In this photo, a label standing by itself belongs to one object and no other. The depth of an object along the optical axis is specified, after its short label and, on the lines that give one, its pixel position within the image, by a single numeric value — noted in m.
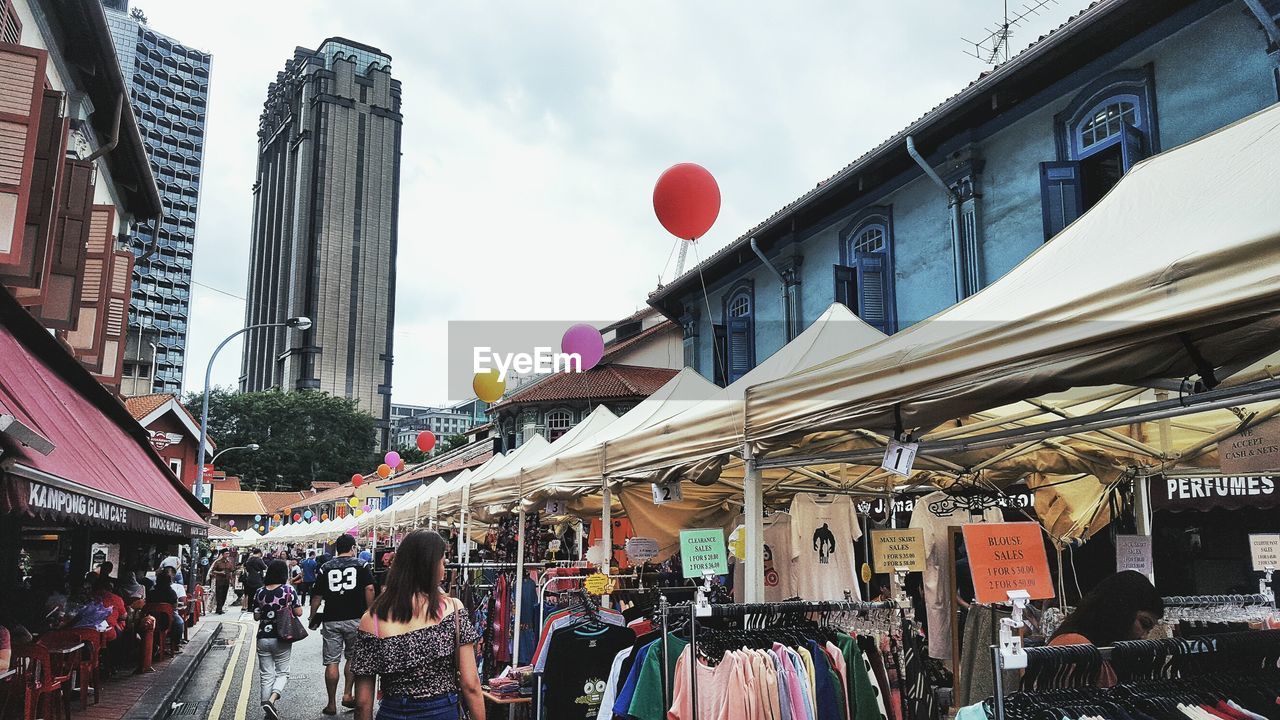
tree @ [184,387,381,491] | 79.56
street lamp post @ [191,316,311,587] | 24.08
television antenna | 17.95
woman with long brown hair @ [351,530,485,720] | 4.67
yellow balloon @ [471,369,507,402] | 13.74
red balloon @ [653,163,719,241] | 8.23
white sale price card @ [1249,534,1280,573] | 4.96
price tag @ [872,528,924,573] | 6.03
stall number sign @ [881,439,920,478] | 4.15
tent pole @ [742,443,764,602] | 5.07
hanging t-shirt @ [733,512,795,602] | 7.41
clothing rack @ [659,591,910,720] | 4.37
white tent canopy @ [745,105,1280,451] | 2.74
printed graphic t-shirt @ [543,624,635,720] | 5.80
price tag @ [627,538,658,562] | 8.58
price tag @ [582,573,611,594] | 6.68
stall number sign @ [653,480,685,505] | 6.38
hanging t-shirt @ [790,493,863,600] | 7.16
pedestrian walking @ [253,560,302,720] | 9.67
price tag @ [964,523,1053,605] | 3.48
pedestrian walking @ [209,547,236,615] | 28.39
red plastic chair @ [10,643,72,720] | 7.73
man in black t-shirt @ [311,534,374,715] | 9.03
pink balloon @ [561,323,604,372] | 13.00
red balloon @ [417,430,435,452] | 22.15
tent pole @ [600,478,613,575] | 7.88
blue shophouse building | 12.55
